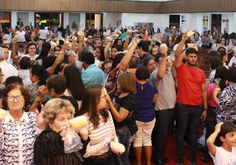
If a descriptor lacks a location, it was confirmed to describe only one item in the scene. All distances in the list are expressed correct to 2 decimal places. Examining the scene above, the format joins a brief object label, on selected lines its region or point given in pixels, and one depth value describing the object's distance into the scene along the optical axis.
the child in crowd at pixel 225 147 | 2.77
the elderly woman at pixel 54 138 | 1.97
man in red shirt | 3.77
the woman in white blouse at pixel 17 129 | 2.15
